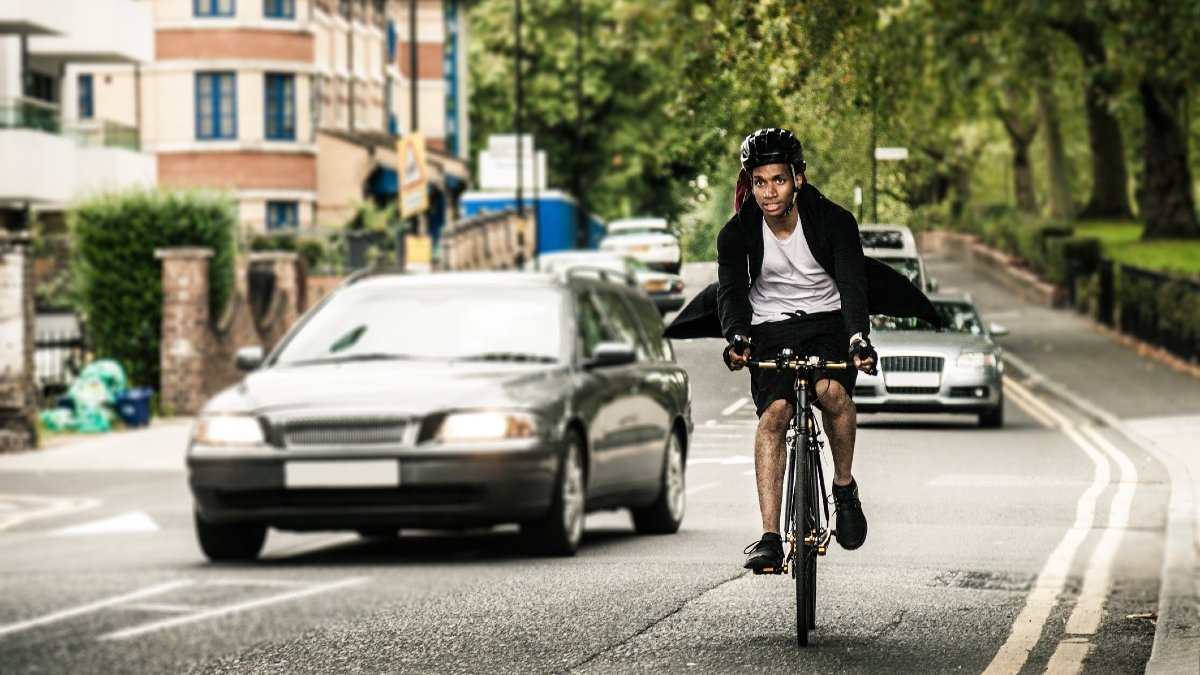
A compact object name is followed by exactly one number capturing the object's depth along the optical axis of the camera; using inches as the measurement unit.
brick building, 2546.8
